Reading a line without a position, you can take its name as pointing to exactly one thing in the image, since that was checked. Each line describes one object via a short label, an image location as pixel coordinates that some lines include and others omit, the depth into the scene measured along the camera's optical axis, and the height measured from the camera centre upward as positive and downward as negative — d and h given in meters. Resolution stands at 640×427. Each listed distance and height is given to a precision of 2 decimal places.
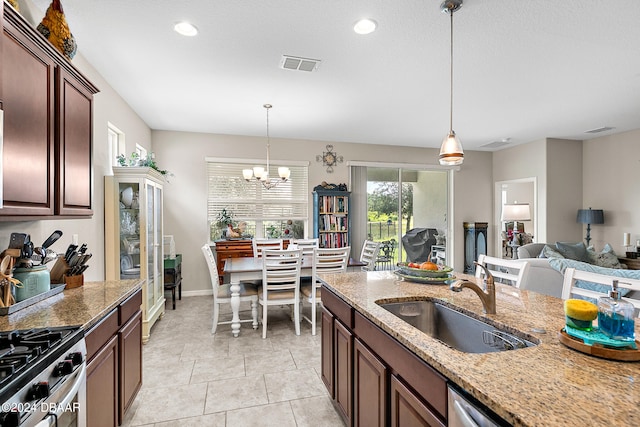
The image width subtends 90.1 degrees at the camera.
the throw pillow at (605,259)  4.52 -0.68
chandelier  4.25 +0.54
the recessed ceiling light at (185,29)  2.37 +1.40
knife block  2.12 -0.39
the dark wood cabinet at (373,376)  1.10 -0.73
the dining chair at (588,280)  1.43 -0.35
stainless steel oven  0.95 -0.56
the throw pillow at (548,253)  4.03 -0.54
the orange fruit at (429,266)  2.18 -0.38
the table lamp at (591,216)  5.58 -0.08
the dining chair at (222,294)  3.54 -0.94
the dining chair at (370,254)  4.36 -0.60
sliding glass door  6.54 +0.00
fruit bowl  2.12 -0.41
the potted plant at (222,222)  5.56 -0.17
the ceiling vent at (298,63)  2.90 +1.39
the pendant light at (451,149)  2.22 +0.45
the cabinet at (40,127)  1.44 +0.46
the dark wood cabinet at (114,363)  1.52 -0.84
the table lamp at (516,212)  5.96 -0.02
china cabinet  3.34 -0.17
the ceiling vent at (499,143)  6.01 +1.34
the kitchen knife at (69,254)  2.12 -0.27
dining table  3.48 -0.72
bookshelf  5.84 -0.11
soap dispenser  1.02 -0.35
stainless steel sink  1.32 -0.57
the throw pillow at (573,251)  4.59 -0.57
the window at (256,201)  5.58 +0.20
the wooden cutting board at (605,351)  0.99 -0.45
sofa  3.00 -0.64
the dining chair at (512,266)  2.09 -0.38
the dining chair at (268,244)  5.19 -0.52
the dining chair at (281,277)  3.42 -0.71
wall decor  6.11 +1.04
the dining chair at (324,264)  3.61 -0.61
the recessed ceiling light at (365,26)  2.33 +1.39
